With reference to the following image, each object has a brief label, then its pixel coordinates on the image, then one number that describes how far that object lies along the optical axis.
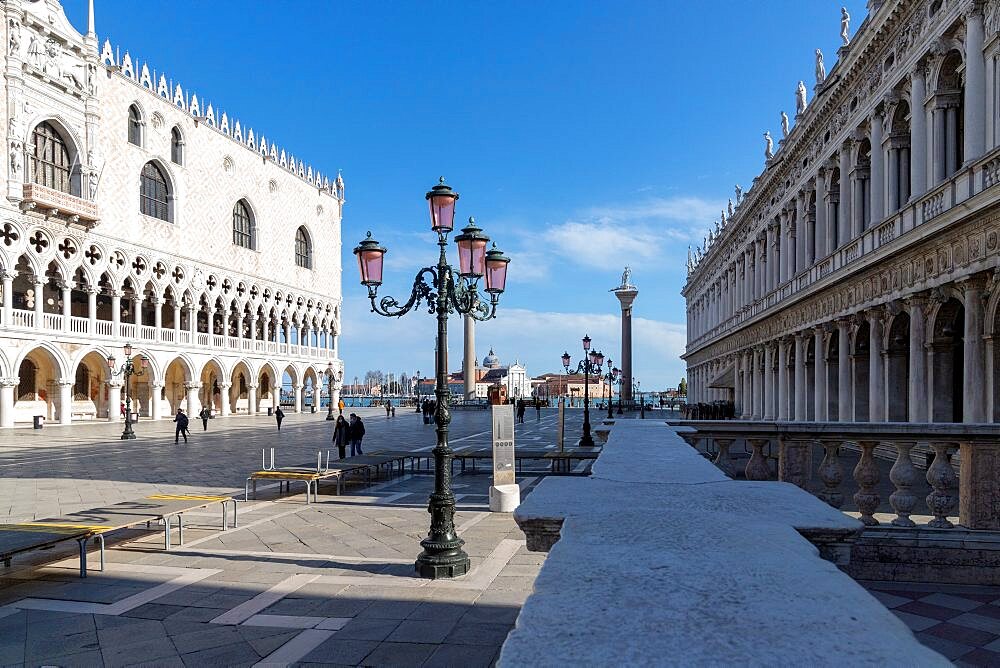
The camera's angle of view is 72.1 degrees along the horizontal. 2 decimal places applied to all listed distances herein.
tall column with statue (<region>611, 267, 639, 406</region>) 61.66
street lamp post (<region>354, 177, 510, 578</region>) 6.84
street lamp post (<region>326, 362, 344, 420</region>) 60.50
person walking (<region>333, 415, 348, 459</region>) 16.26
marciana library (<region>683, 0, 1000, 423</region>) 12.52
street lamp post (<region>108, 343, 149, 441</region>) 25.67
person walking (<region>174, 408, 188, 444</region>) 23.67
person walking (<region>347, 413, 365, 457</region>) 18.23
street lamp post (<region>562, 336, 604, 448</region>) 23.13
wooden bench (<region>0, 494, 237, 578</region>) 6.47
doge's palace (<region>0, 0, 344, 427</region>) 32.28
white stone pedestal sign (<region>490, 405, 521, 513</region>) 10.48
